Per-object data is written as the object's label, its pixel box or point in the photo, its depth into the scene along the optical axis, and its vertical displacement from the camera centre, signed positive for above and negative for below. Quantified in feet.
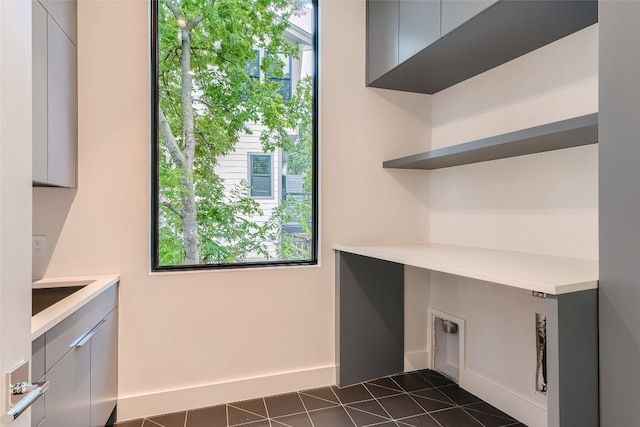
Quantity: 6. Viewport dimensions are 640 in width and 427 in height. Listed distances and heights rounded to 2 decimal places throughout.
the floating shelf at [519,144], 4.64 +1.07
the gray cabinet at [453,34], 5.26 +2.88
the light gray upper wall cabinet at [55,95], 4.87 +1.76
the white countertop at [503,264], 3.78 -0.67
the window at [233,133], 7.29 +1.68
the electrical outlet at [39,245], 6.35 -0.54
